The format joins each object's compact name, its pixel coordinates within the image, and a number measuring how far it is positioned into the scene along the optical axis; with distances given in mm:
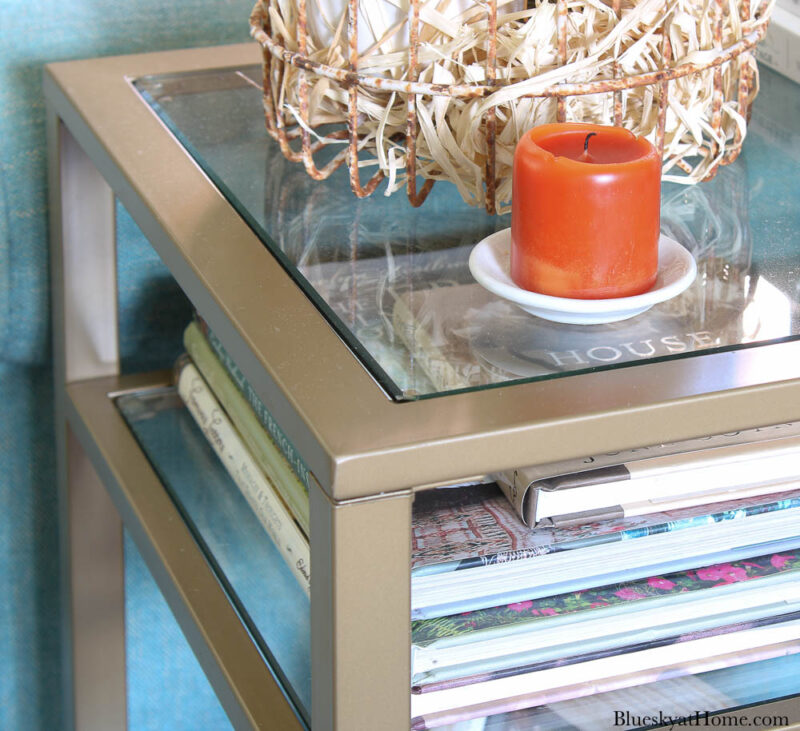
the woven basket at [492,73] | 1377
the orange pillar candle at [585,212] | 1287
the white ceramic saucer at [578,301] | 1302
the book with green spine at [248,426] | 1457
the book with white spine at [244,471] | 1446
